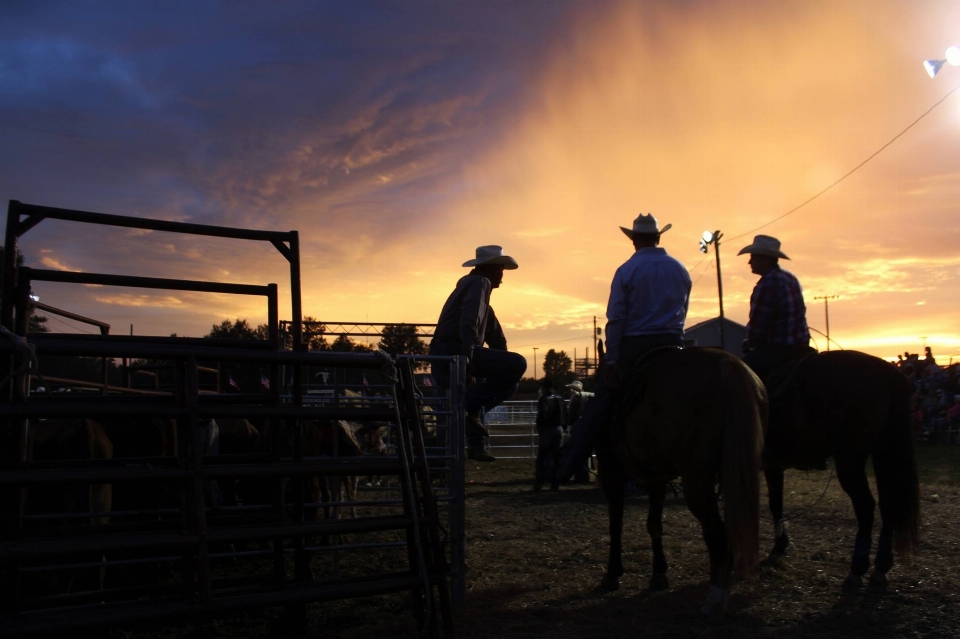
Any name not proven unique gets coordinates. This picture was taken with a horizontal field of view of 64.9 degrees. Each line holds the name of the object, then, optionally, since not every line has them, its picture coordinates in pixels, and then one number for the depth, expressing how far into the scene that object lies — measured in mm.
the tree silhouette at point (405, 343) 22844
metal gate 3068
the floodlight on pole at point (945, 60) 13195
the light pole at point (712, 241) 37272
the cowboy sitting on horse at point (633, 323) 5699
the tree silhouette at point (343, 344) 23631
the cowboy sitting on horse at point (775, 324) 6523
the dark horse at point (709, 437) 4535
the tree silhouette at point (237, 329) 41409
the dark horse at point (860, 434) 5531
